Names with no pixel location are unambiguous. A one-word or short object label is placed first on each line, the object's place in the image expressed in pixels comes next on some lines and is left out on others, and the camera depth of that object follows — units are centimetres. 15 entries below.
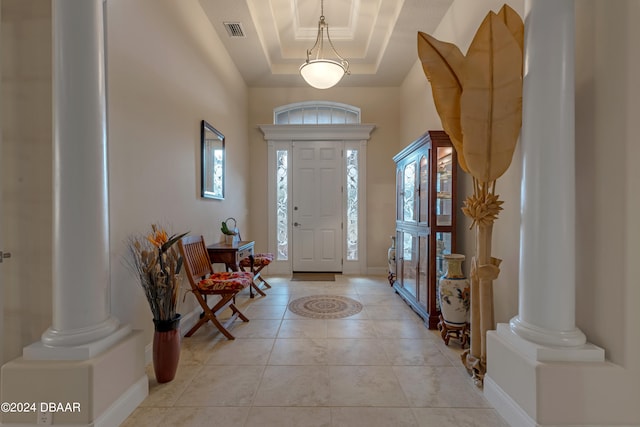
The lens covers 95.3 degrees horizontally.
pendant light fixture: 328
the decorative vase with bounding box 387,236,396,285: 413
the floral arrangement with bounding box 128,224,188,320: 186
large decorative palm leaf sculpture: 169
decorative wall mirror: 316
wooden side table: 310
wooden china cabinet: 273
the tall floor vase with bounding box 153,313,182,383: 188
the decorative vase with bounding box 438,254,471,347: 232
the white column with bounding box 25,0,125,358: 148
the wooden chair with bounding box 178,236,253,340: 254
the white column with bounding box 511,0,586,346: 145
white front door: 509
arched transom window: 512
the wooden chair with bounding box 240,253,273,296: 377
